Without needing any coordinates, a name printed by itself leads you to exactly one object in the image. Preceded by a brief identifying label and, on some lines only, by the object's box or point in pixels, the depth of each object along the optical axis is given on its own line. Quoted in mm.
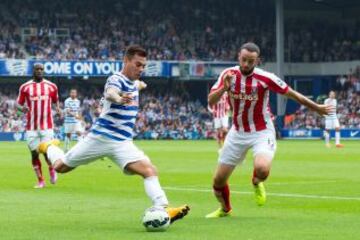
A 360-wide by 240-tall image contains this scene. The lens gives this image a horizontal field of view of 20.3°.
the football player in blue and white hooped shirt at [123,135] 11883
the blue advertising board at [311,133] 57125
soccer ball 11516
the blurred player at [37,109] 20438
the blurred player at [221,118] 36375
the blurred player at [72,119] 37812
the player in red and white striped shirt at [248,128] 13312
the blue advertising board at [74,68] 58406
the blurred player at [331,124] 41844
